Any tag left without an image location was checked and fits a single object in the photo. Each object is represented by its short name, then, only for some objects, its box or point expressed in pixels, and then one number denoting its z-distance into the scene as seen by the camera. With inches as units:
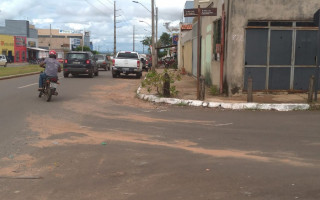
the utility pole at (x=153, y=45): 1192.2
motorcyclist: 474.9
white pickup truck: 932.0
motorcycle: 463.1
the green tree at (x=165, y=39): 3533.5
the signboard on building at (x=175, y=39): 1680.1
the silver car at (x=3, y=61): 1797.9
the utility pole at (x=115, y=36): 2227.0
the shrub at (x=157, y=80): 483.9
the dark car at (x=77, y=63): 917.2
